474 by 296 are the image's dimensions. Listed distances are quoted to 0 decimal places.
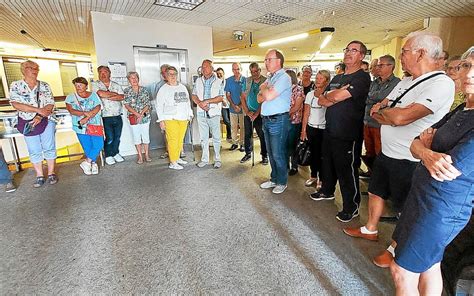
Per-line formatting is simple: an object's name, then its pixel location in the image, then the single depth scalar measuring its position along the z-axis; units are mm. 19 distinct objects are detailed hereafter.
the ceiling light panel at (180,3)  4106
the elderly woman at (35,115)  3156
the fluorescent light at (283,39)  6223
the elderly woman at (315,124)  2900
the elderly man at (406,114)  1465
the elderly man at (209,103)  3893
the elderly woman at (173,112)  3789
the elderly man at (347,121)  2143
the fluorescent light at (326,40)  7289
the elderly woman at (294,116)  3359
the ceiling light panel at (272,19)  5221
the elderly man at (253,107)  3887
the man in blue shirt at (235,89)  4691
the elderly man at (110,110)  4039
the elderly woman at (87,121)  3668
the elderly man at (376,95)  2961
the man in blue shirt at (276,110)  2750
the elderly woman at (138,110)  4148
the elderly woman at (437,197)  979
